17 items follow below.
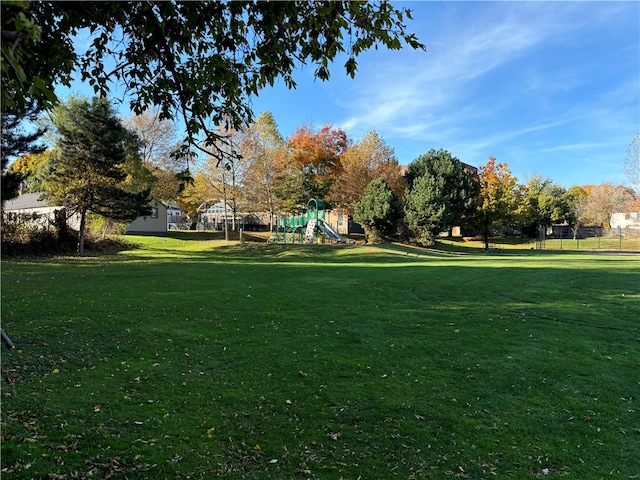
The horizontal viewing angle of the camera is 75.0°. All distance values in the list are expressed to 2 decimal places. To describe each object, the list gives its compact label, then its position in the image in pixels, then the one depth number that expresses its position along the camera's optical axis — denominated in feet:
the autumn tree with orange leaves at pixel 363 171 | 136.77
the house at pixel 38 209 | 76.95
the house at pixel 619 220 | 215.10
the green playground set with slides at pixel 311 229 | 119.34
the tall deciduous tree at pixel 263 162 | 113.91
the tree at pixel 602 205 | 202.49
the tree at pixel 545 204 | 177.41
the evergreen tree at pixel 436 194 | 125.08
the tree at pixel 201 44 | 13.10
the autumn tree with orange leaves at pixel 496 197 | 133.59
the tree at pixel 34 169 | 80.84
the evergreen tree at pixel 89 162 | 73.92
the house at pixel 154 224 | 131.95
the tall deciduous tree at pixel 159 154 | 127.75
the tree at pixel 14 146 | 51.47
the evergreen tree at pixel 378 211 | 120.37
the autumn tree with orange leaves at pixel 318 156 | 148.46
